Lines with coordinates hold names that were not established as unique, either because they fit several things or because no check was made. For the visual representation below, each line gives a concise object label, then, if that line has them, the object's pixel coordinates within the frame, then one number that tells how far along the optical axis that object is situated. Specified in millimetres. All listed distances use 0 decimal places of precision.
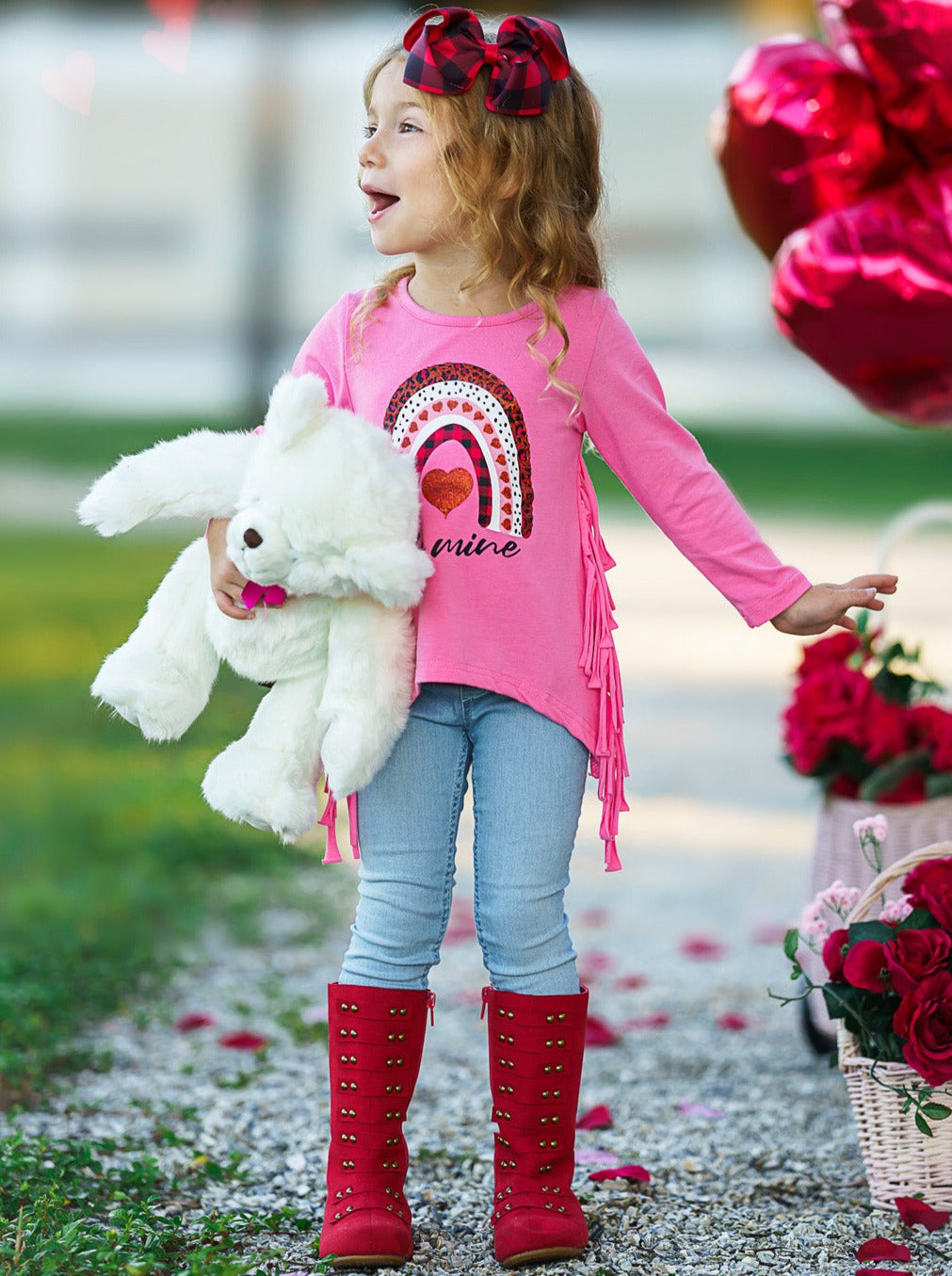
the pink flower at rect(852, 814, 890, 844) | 4699
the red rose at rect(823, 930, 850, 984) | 4508
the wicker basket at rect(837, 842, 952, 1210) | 4410
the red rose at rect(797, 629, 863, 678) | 5848
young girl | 4012
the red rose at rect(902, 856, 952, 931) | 4473
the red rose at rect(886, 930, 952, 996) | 4316
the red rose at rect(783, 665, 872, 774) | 5562
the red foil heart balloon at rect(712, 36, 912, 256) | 5016
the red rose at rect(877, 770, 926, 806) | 5516
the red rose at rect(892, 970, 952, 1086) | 4211
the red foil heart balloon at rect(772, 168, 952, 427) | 4797
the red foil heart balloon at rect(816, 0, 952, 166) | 4734
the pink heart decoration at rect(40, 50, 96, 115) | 35250
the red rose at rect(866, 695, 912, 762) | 5508
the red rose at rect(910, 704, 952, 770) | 5480
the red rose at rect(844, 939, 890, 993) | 4379
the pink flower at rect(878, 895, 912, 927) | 4590
